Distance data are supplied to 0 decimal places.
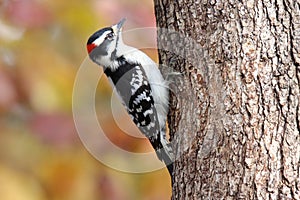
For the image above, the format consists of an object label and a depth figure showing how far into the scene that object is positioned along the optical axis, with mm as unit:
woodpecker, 8094
